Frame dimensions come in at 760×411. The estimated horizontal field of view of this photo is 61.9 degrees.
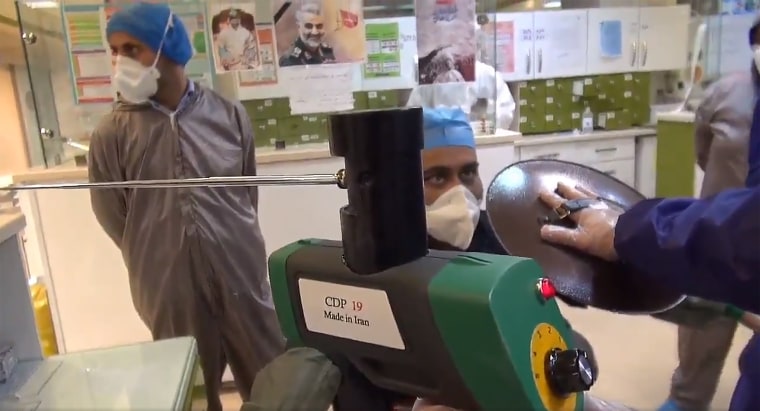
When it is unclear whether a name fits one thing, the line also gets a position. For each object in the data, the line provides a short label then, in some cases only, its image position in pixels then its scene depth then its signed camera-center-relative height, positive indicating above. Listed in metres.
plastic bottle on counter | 4.00 -0.36
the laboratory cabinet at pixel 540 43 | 3.77 +0.14
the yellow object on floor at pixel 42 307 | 2.13 -0.68
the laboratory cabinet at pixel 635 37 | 3.91 +0.14
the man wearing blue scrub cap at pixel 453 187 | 1.38 -0.25
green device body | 0.41 -0.17
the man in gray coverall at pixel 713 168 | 1.92 -0.34
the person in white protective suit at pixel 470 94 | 2.40 -0.08
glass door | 2.13 +0.08
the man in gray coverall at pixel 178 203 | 1.62 -0.29
